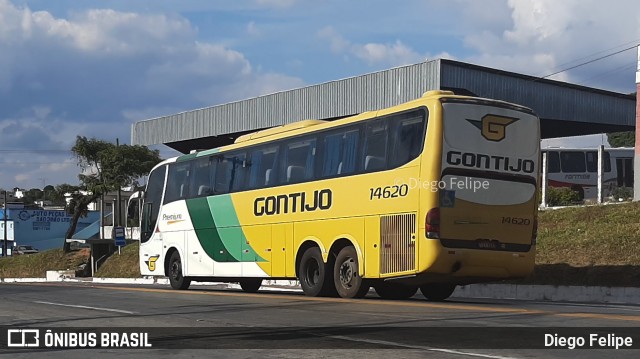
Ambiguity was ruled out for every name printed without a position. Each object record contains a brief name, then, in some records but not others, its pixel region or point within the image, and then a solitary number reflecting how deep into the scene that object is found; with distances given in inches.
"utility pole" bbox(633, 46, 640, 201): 1186.6
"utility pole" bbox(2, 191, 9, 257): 3255.4
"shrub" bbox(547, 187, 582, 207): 1286.9
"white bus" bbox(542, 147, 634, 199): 1834.4
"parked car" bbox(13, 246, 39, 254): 3590.1
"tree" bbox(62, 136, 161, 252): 2358.5
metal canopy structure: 1688.0
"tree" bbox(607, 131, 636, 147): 4426.7
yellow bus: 627.8
